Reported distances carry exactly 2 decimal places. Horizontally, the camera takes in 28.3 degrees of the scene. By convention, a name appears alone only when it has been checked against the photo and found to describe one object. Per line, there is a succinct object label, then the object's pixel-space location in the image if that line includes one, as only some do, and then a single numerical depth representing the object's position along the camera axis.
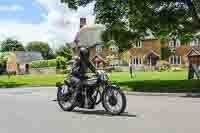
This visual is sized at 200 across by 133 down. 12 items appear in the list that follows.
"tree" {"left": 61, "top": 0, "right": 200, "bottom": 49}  21.26
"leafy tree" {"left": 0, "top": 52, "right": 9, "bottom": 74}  67.74
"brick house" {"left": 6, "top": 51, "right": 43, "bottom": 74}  107.40
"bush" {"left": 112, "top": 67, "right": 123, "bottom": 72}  59.19
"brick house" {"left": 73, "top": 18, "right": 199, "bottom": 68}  68.28
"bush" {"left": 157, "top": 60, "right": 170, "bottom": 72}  59.05
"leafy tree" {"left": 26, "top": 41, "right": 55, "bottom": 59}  130.07
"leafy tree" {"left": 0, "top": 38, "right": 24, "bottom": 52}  128.12
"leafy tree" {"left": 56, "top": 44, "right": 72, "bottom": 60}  82.30
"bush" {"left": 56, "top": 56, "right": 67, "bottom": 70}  62.73
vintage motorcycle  10.14
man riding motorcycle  10.81
